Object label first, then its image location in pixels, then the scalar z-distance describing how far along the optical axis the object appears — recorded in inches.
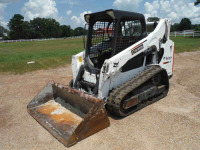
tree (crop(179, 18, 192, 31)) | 3983.0
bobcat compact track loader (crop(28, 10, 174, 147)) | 146.0
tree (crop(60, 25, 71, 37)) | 4443.9
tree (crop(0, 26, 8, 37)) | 4929.6
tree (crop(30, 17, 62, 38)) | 4074.8
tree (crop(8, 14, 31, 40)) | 3344.0
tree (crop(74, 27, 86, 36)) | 4041.6
